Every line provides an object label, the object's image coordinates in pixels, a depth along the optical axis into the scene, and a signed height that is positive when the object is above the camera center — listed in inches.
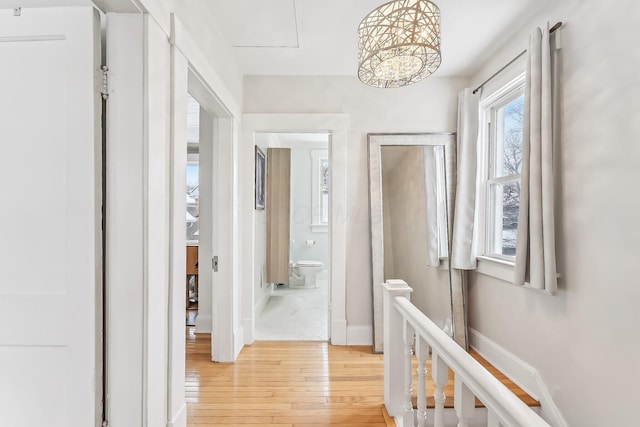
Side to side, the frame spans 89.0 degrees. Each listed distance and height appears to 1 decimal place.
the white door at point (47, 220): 48.9 -0.8
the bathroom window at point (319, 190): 221.5 +17.2
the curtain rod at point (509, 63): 73.9 +43.2
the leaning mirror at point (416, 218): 116.3 -1.1
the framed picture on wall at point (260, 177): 144.7 +18.0
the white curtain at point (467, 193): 109.9 +7.4
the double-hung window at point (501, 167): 96.7 +15.1
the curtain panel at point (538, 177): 73.4 +8.9
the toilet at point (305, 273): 202.1 -36.5
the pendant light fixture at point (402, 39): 59.8 +33.8
